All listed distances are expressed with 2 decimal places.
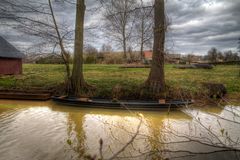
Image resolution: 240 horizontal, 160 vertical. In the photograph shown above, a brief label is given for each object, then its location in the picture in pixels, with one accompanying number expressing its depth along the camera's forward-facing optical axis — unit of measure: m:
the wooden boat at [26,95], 12.53
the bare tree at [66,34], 12.48
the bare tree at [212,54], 53.49
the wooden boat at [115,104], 10.31
